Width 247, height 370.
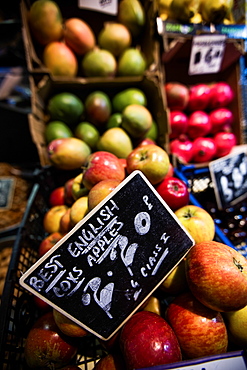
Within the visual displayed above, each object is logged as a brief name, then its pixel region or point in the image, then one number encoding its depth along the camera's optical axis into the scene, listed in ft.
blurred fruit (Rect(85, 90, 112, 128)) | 1.91
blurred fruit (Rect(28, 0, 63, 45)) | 1.97
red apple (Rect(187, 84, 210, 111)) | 2.26
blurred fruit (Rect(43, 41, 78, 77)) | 2.02
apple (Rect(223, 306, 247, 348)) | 0.88
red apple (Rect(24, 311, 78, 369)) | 0.90
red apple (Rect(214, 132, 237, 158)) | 2.15
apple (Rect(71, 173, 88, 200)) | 1.31
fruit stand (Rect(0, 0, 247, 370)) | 0.84
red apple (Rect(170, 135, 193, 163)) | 2.09
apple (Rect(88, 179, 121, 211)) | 1.00
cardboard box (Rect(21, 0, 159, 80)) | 1.95
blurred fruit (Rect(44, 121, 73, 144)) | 1.88
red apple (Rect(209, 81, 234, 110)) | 2.27
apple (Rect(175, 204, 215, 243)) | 1.07
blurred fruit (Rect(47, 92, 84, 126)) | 1.91
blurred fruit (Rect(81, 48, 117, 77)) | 2.02
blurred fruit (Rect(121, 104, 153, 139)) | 1.68
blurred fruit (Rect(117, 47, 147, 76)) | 2.06
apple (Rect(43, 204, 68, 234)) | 1.44
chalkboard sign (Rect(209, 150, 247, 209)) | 1.55
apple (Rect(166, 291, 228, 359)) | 0.83
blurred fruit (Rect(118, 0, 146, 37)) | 2.08
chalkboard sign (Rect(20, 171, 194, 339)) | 0.82
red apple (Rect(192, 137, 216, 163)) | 2.08
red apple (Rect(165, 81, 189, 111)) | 2.19
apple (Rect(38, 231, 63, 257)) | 1.26
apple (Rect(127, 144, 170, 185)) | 1.15
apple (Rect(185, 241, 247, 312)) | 0.82
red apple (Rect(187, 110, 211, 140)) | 2.16
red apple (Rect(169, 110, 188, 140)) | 2.12
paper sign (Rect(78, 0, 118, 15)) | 2.09
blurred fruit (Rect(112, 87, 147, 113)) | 1.92
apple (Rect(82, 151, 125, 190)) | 1.17
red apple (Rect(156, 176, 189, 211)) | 1.21
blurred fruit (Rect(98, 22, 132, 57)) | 2.08
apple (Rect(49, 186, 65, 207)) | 1.60
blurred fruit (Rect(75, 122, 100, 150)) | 1.87
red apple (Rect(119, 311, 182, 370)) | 0.77
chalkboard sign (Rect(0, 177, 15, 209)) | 2.35
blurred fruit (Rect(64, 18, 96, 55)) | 2.06
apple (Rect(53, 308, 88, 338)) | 0.89
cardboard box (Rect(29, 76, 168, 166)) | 1.85
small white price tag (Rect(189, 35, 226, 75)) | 2.01
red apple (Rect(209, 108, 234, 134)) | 2.22
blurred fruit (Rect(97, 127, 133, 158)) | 1.65
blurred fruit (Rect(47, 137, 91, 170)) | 1.63
